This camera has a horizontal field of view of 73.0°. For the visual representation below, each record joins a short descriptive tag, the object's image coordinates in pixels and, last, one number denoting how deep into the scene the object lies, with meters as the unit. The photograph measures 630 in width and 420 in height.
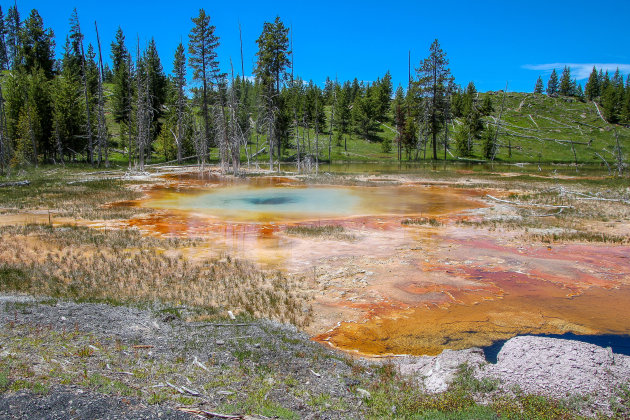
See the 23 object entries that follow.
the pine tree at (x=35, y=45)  68.62
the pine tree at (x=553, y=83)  132.15
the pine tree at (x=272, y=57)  52.38
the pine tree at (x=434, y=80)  58.75
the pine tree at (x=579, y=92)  123.72
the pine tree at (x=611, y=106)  95.25
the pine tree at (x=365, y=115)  80.75
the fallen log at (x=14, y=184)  29.98
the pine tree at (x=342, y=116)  79.81
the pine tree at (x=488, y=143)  69.31
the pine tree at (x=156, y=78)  64.62
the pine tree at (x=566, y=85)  121.56
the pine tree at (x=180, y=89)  52.32
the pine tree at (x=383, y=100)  88.29
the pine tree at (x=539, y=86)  138.75
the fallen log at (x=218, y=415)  4.90
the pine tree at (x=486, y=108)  91.50
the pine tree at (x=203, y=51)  51.22
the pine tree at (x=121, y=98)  62.72
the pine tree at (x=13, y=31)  75.25
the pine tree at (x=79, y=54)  46.88
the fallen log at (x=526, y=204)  23.76
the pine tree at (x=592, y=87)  117.81
